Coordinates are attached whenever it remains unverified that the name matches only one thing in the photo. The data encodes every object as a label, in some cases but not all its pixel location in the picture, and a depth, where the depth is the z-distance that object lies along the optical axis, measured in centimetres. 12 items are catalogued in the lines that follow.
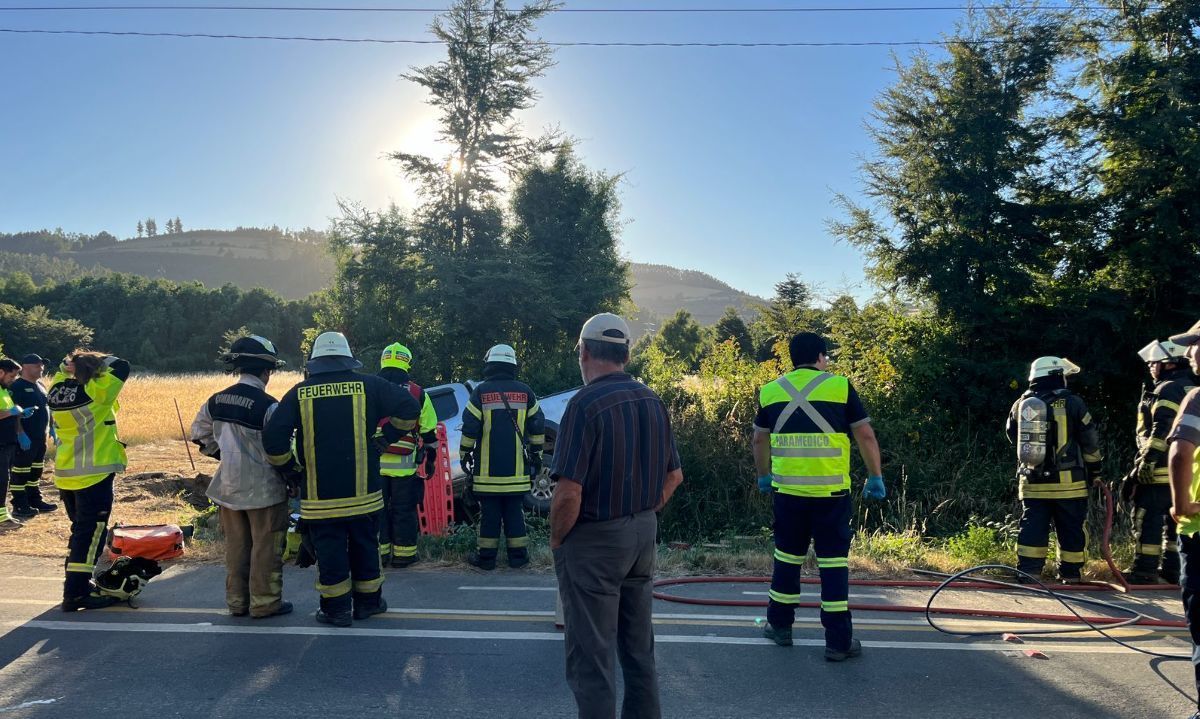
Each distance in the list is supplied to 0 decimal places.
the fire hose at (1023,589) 536
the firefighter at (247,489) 546
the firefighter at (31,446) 1014
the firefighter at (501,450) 710
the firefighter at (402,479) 709
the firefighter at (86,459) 573
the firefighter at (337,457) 523
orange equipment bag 592
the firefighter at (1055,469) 656
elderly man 326
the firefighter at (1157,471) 643
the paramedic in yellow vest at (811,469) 490
